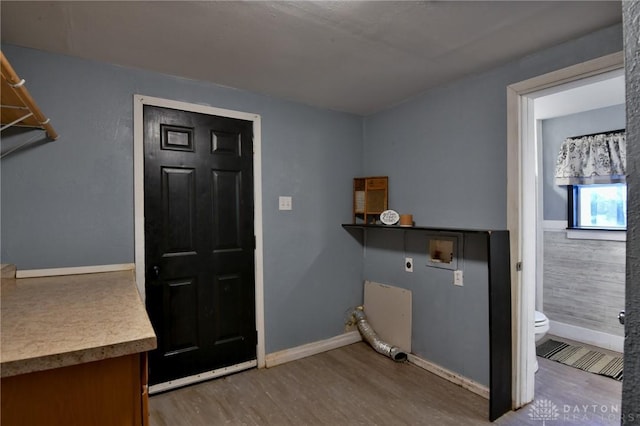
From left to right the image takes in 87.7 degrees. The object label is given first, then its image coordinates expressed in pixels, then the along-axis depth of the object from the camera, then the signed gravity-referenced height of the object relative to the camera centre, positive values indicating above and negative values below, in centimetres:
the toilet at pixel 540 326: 275 -99
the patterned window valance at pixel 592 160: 307 +46
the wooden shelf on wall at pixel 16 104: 104 +45
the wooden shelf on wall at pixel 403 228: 216 -14
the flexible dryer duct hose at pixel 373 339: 280 -119
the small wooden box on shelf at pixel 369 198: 307 +11
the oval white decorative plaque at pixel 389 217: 288 -7
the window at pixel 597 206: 314 +1
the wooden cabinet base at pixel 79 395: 84 -49
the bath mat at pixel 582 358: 264 -130
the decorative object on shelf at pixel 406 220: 275 -9
